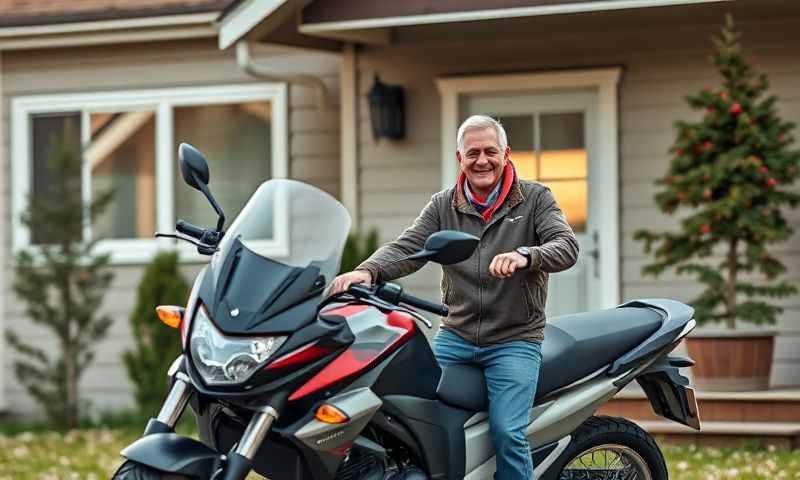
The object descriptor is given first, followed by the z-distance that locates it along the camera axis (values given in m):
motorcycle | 6.09
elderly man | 7.02
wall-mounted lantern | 15.52
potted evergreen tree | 12.92
